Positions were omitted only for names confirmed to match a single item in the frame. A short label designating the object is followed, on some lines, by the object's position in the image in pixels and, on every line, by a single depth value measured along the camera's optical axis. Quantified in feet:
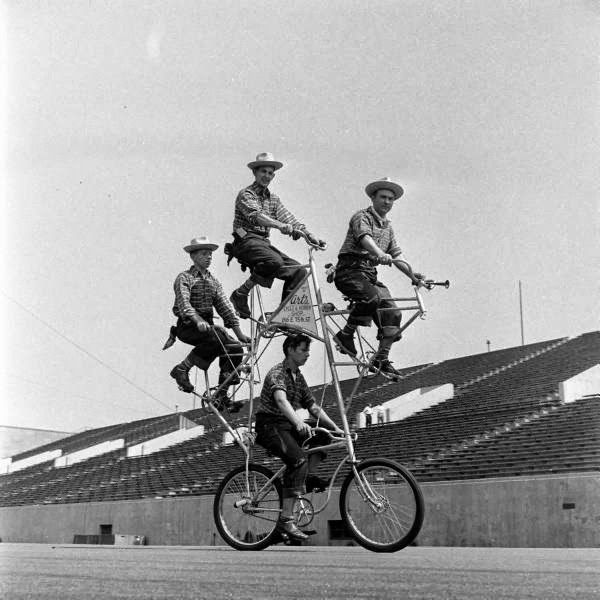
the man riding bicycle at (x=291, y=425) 20.39
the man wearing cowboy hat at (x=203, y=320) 26.48
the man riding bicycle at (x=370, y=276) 23.47
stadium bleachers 40.93
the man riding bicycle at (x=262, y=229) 24.58
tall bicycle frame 19.08
